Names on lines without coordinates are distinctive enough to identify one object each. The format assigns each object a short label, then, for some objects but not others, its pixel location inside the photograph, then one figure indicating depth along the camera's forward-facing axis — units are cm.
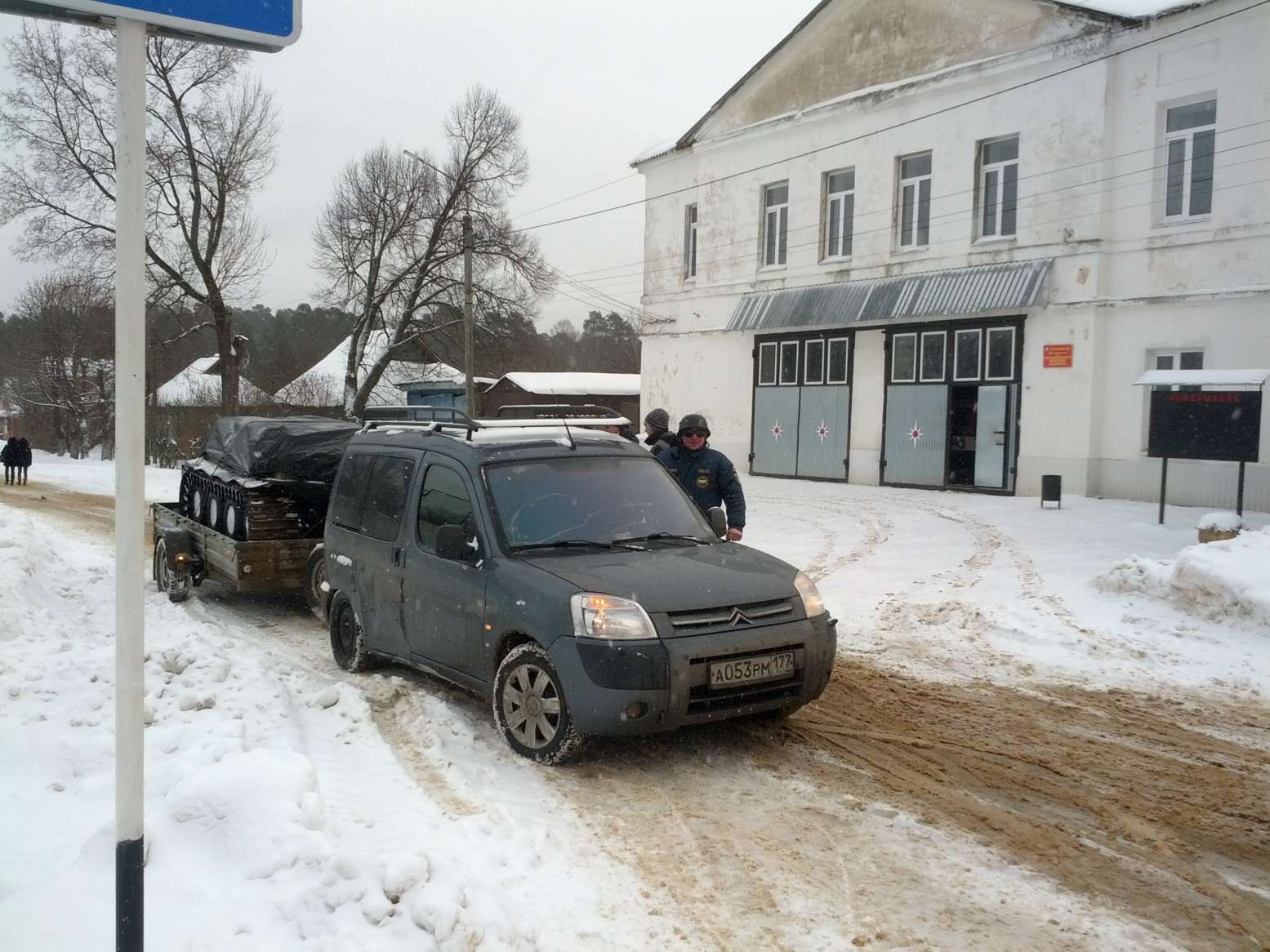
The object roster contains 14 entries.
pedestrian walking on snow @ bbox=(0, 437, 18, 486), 2794
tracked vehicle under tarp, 985
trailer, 959
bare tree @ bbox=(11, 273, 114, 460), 5238
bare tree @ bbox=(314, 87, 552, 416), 4125
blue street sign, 244
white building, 1761
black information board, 1389
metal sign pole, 249
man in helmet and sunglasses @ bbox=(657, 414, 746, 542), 858
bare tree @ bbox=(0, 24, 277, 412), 3419
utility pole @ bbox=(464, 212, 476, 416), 2531
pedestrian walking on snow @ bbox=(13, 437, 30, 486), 2808
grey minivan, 519
